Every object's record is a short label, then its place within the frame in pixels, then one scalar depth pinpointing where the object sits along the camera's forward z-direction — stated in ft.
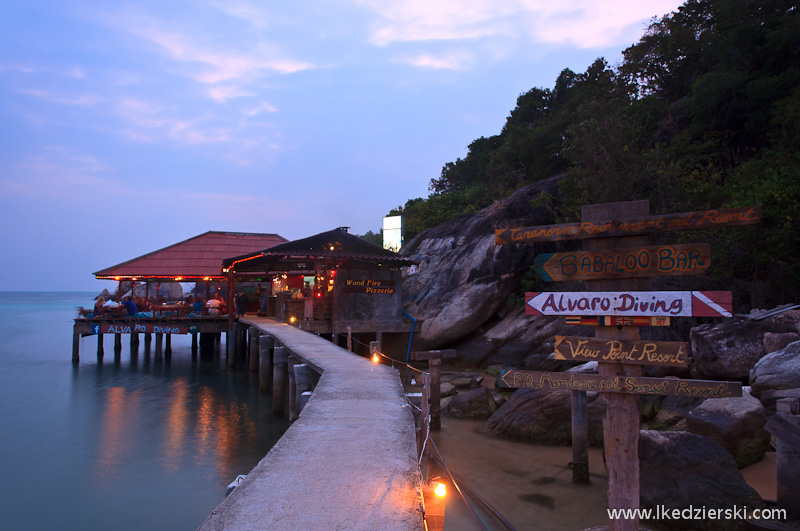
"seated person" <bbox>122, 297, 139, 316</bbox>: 77.10
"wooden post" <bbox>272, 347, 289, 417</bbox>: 46.57
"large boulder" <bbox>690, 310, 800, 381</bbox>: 35.99
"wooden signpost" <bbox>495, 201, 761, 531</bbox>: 16.20
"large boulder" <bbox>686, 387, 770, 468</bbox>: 27.68
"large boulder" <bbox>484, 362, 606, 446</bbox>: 35.09
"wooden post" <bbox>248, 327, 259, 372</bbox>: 71.38
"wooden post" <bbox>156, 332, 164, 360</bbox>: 94.84
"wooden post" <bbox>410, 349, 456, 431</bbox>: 41.59
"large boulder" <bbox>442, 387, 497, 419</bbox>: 43.16
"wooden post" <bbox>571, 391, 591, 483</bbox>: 29.63
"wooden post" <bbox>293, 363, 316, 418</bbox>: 35.27
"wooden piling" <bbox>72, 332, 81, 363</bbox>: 84.67
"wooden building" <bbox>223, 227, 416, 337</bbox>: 66.49
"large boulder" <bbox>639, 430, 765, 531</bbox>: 22.30
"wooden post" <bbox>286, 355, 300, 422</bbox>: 40.18
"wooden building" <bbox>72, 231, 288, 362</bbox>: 75.61
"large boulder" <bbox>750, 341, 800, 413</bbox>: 29.71
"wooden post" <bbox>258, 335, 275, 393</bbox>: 56.75
